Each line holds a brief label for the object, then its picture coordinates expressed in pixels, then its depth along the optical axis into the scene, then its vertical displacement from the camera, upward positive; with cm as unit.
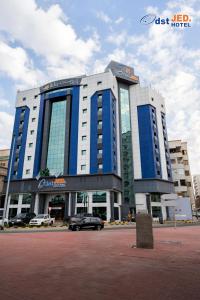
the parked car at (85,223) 2634 -78
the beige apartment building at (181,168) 6988 +1562
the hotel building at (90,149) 5159 +1725
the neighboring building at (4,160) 7136 +2094
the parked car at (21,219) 3300 -42
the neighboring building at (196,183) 18148 +2706
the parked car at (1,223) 2827 -97
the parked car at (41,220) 3355 -62
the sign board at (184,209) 4366 +146
